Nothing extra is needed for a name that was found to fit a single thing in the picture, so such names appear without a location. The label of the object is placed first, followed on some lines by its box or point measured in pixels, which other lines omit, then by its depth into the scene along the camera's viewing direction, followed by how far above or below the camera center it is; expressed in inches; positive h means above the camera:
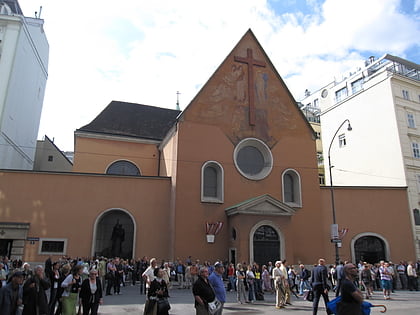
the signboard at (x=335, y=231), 844.0 +75.7
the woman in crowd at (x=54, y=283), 402.3 -22.9
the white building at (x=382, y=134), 1228.6 +481.0
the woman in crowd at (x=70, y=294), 334.6 -28.6
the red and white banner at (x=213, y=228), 887.1 +84.1
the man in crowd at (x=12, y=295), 275.9 -25.6
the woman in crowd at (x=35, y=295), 300.0 -27.5
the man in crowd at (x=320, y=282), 422.1 -19.1
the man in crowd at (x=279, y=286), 532.7 -30.2
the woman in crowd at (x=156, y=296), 313.4 -28.3
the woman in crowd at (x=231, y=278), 746.8 -27.7
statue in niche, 928.9 +58.0
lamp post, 832.3 +84.5
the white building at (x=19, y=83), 1161.4 +607.0
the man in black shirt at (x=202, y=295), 286.8 -24.0
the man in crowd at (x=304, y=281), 731.4 -32.6
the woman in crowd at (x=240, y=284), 568.4 -30.4
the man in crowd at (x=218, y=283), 331.0 -17.0
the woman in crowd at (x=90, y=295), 332.2 -28.8
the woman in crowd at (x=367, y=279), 669.3 -23.7
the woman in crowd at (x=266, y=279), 685.5 -26.8
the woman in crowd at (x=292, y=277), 729.2 -24.6
